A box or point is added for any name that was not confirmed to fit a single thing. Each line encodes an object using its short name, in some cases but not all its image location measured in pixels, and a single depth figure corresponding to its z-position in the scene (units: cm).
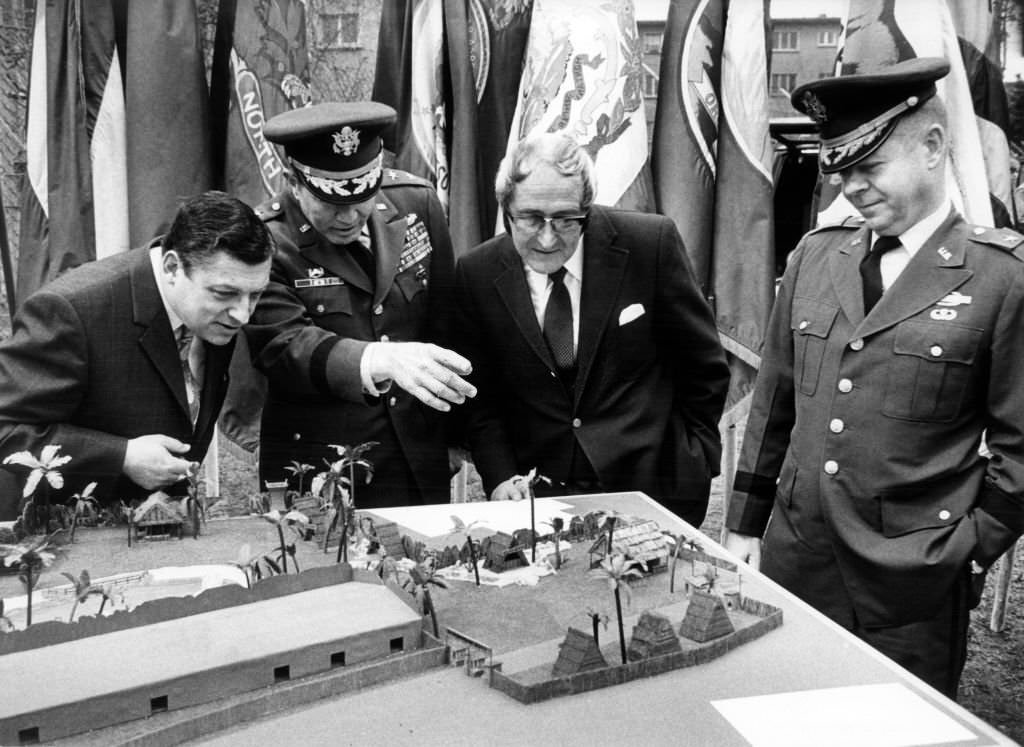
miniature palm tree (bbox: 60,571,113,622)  237
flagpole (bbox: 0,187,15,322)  544
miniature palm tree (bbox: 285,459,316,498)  339
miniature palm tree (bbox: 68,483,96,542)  318
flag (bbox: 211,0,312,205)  522
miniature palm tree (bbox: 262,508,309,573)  279
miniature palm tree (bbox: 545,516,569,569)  298
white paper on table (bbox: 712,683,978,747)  198
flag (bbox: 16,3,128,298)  501
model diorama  204
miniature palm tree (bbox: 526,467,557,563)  304
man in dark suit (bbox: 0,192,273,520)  334
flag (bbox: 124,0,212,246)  500
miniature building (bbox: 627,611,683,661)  228
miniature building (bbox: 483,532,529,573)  295
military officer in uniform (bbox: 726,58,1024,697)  305
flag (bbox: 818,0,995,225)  484
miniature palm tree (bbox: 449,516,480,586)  286
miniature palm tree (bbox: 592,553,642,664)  228
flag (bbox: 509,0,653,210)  520
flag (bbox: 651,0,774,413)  522
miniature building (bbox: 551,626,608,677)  216
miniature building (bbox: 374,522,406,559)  303
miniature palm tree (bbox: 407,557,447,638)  240
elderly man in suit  403
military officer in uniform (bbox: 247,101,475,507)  380
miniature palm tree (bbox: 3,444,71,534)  275
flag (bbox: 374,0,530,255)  536
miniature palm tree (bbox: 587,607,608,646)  223
